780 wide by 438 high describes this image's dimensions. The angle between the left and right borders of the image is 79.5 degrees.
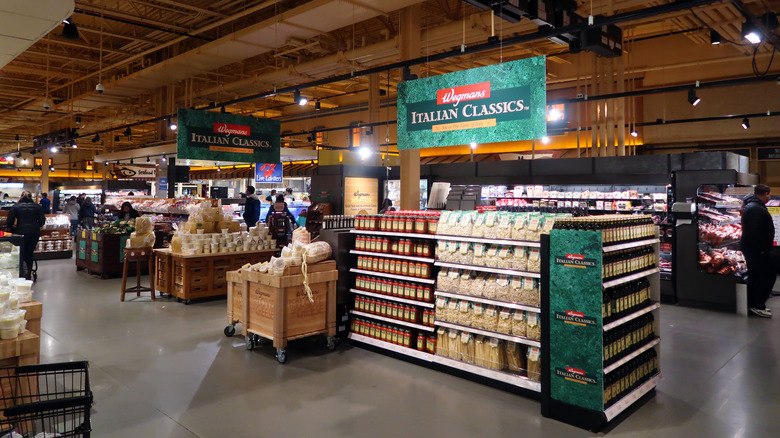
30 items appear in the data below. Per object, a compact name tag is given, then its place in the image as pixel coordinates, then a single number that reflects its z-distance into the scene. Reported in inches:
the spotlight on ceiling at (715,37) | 336.5
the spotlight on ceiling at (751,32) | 272.6
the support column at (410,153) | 364.2
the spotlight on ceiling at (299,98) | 371.1
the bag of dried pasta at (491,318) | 178.4
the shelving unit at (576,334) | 144.1
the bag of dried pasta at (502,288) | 176.2
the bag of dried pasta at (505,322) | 174.6
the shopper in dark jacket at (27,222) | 374.9
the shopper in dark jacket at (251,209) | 439.5
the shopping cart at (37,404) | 79.0
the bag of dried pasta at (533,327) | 166.9
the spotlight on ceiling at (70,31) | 299.6
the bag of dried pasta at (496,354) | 178.5
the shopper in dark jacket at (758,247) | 283.9
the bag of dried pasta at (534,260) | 169.9
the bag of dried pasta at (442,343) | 194.3
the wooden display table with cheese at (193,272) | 313.3
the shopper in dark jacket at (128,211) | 452.4
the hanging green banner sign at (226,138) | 309.3
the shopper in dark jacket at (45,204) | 618.0
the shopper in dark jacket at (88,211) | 656.6
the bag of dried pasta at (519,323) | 171.3
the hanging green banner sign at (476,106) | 179.9
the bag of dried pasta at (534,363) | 167.3
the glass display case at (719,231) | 313.4
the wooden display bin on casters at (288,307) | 205.6
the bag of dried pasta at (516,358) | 175.0
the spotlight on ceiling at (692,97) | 369.2
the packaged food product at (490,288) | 179.3
